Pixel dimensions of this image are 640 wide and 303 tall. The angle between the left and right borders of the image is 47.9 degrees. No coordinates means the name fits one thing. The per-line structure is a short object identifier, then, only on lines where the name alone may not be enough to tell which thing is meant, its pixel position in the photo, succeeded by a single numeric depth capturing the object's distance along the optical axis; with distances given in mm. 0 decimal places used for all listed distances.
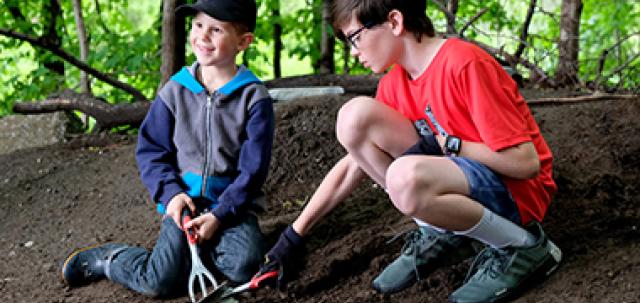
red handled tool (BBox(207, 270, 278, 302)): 2572
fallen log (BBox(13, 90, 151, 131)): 5008
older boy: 2254
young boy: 2850
